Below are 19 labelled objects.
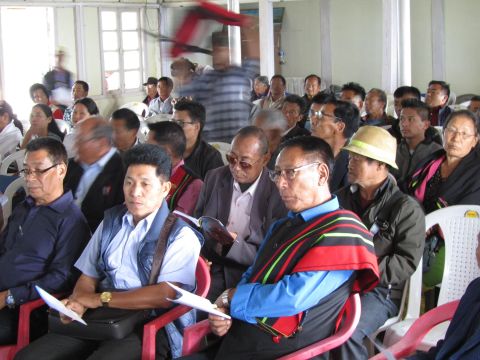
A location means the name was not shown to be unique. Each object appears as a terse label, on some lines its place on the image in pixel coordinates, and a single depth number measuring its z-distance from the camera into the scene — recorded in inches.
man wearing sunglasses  117.4
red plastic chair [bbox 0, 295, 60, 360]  104.9
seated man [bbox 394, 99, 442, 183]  171.8
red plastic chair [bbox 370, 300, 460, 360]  86.9
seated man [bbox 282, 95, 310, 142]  213.6
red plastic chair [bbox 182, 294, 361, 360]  81.4
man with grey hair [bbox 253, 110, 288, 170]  179.2
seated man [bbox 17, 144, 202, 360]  95.9
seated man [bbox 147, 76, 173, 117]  349.4
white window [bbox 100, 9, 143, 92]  422.3
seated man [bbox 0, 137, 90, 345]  108.1
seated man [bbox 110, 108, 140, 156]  162.9
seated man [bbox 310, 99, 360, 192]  161.9
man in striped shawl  82.0
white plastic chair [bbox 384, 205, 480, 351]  110.8
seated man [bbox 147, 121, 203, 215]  132.7
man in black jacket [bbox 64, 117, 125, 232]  133.3
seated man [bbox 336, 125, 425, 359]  104.3
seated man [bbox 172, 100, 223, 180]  161.5
